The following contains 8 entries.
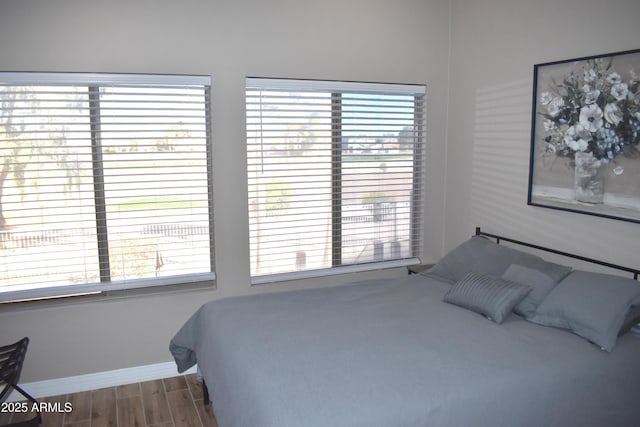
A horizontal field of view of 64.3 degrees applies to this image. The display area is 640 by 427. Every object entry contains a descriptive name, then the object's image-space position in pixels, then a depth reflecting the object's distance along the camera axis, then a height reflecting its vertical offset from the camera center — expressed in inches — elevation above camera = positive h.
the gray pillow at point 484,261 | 120.9 -28.9
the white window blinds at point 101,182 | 126.2 -8.9
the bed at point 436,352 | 81.3 -38.3
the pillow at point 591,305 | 99.2 -32.2
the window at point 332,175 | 147.2 -8.5
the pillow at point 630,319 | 101.6 -34.4
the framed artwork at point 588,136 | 109.6 +2.4
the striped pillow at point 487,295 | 111.3 -33.3
